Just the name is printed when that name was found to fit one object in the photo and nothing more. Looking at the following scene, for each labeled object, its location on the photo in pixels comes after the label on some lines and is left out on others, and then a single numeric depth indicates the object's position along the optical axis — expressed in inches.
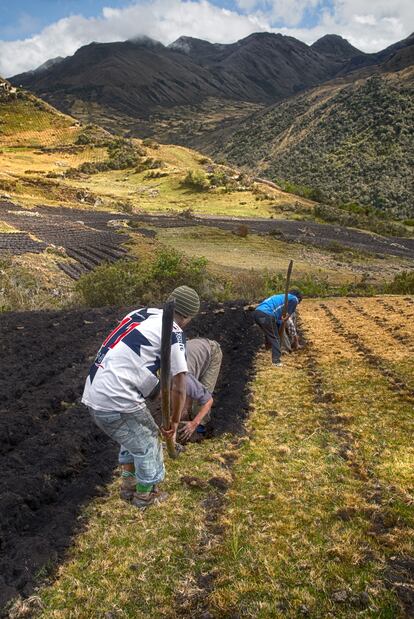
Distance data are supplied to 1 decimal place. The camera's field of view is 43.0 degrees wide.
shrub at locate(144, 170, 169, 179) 2728.8
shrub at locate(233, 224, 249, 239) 1673.6
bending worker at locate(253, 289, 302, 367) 413.4
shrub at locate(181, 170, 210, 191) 2571.4
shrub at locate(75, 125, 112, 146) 3198.8
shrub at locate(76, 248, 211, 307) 732.0
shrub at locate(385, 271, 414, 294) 878.4
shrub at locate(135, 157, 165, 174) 2847.0
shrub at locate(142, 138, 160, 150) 3275.1
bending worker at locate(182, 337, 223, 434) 237.5
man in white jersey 165.9
